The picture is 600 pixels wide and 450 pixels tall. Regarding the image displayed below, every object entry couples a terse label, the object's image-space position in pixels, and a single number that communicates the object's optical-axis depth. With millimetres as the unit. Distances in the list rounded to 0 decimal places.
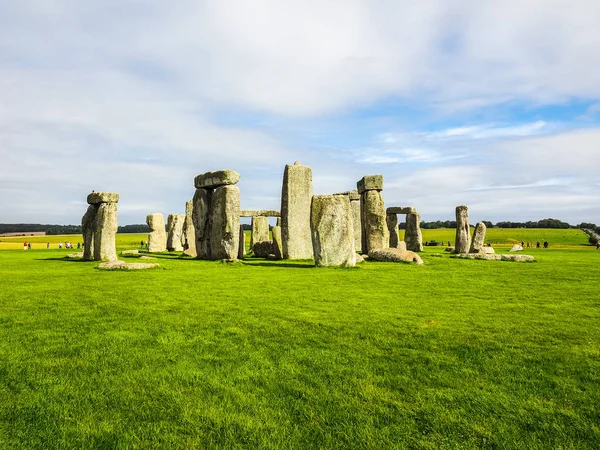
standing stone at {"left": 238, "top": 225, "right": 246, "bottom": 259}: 18372
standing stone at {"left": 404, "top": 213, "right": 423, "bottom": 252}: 24656
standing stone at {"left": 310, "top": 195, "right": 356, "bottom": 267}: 12328
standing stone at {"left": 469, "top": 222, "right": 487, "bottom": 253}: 20766
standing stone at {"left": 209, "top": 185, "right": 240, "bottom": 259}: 14867
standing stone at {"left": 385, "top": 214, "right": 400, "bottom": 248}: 24659
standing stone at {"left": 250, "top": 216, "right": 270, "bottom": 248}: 22516
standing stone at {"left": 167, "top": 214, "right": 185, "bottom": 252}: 25500
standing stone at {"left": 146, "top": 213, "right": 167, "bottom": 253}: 23828
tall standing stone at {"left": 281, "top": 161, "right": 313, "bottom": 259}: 16875
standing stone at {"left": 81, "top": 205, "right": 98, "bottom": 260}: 15138
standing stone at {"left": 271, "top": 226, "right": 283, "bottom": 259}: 17344
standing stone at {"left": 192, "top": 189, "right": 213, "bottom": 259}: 16812
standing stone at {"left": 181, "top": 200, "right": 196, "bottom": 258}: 19656
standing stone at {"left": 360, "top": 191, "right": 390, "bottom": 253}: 17094
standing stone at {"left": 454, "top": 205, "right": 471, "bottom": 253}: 21219
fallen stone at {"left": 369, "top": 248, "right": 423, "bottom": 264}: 13844
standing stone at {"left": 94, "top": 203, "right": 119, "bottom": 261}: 14289
